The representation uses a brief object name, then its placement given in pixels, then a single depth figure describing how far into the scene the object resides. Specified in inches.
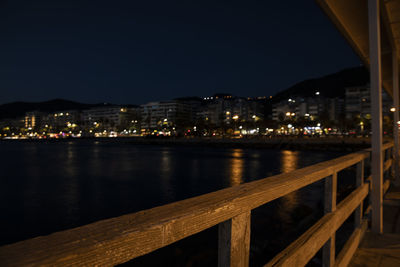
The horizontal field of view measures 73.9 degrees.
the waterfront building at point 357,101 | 3853.3
